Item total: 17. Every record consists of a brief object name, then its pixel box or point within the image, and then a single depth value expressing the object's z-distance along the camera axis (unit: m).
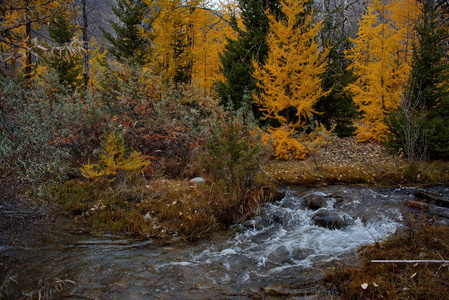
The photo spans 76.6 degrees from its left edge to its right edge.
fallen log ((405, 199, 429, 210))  5.40
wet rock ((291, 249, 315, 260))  4.21
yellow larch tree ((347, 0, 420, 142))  10.27
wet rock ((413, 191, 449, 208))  5.63
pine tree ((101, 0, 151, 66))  13.31
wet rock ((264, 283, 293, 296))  3.32
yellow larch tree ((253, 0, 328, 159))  8.47
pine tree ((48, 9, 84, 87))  15.28
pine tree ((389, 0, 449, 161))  7.70
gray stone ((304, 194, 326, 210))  5.94
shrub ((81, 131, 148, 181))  5.69
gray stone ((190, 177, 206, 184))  6.71
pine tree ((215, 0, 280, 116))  10.18
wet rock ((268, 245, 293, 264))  4.13
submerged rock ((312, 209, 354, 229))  5.09
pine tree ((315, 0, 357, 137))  10.33
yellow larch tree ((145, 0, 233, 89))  11.59
